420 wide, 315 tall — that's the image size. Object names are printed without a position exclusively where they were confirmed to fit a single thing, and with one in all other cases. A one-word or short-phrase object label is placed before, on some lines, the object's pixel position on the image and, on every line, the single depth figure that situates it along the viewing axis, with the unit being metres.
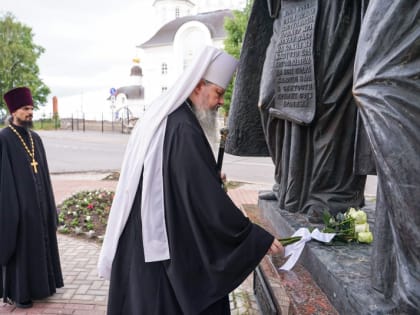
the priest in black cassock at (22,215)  3.62
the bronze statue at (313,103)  2.59
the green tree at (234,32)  21.16
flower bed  6.04
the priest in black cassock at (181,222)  1.85
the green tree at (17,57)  40.34
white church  43.50
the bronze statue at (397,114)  1.29
